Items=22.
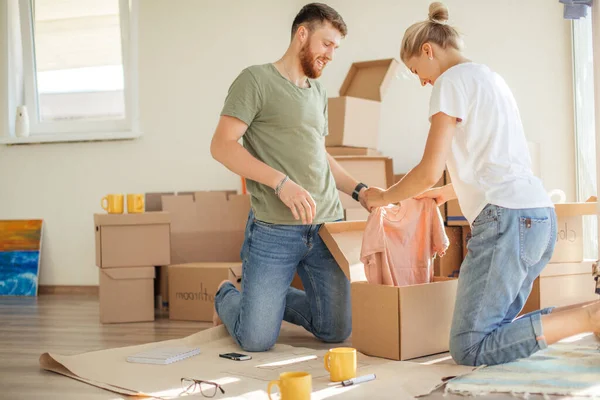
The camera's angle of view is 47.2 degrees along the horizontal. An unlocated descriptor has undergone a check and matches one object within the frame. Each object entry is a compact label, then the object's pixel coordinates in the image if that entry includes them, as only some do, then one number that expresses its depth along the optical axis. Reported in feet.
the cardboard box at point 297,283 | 10.83
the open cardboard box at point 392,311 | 7.02
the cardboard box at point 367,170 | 10.61
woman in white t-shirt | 6.13
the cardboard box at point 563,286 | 8.71
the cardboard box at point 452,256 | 10.41
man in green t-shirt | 7.48
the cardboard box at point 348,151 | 10.80
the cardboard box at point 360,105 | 10.68
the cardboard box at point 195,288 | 10.30
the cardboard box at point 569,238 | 8.75
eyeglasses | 5.99
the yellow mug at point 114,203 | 10.72
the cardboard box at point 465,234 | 10.34
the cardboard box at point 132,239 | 10.53
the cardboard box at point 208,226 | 11.63
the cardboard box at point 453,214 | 10.19
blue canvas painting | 13.87
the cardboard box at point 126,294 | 10.45
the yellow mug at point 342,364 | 6.08
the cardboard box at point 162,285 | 11.29
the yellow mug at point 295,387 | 5.09
